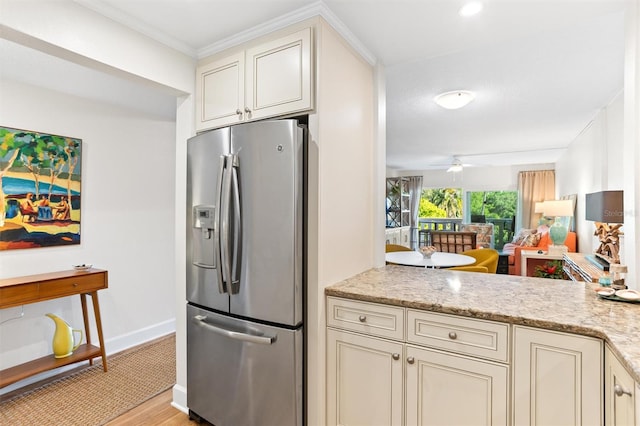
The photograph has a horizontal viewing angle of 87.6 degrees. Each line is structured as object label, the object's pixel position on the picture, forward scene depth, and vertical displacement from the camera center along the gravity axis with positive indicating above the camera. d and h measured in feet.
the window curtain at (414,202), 30.07 +0.96
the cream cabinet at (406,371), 4.63 -2.41
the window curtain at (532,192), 25.14 +1.62
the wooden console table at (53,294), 7.25 -1.91
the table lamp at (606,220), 7.14 -0.15
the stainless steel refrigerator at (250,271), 5.48 -1.02
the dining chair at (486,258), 12.10 -1.75
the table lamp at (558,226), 15.88 -0.68
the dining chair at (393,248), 14.64 -1.58
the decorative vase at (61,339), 8.40 -3.22
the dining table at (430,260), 11.02 -1.67
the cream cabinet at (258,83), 5.69 +2.44
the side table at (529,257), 15.42 -2.09
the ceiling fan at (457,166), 21.85 +3.07
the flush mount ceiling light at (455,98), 10.28 +3.55
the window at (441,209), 29.27 +0.33
